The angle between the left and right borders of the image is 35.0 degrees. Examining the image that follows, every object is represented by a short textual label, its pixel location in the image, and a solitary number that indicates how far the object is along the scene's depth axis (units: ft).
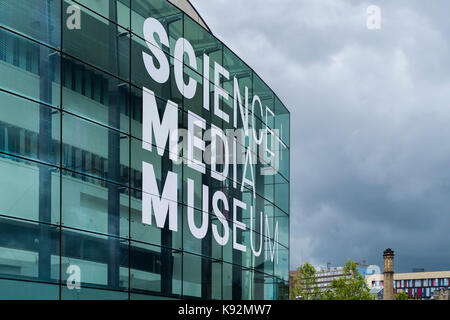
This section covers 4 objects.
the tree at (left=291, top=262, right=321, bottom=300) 247.42
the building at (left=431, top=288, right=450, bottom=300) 308.40
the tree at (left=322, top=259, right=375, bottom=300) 227.40
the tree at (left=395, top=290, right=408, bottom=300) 318.65
